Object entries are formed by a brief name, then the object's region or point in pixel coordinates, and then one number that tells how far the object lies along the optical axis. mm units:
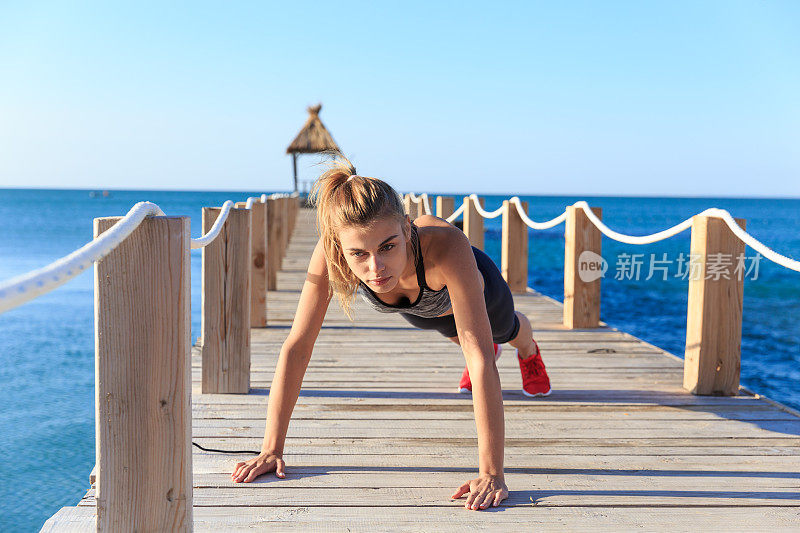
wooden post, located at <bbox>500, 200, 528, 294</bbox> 7156
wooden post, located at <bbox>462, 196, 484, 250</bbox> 7809
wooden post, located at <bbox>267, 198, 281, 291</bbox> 8008
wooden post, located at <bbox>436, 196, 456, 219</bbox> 8750
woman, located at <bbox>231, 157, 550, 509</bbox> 2342
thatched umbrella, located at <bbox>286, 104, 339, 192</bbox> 27109
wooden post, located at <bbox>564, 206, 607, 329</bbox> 5383
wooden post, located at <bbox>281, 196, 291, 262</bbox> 10388
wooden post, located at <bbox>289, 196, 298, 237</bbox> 16625
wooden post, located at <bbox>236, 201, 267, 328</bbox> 5156
